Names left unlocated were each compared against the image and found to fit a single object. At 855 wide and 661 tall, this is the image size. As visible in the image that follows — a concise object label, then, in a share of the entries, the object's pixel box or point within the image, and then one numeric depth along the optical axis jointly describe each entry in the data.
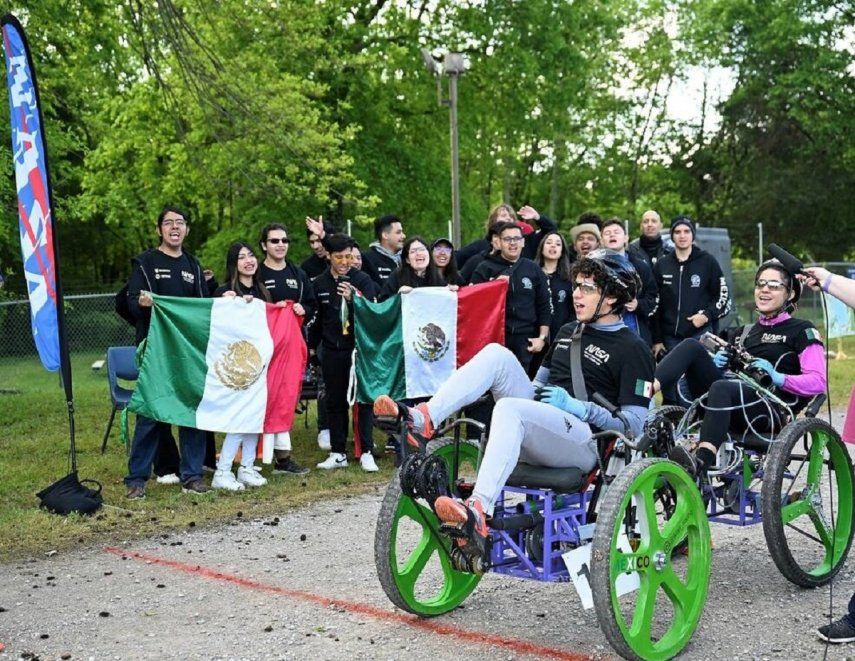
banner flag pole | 7.32
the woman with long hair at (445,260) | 10.22
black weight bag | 7.52
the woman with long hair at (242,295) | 8.57
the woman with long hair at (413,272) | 10.00
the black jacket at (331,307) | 9.73
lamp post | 19.39
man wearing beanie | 10.02
